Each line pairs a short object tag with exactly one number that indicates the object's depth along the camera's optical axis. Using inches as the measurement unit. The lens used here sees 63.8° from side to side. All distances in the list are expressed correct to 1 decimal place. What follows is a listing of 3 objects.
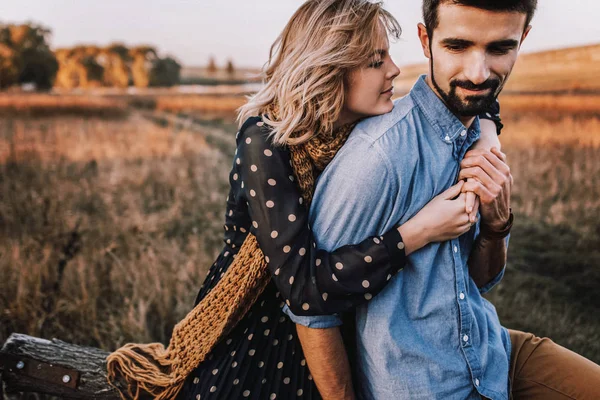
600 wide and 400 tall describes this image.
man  63.6
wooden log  86.7
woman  61.6
